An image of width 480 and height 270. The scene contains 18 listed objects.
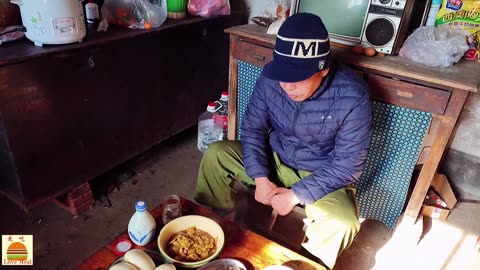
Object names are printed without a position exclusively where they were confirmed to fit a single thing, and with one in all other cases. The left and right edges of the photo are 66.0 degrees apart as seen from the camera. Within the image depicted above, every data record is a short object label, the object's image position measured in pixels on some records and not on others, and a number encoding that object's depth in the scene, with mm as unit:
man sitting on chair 1343
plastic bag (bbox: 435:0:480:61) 1750
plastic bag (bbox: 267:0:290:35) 1982
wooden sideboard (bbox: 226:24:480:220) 1542
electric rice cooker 1545
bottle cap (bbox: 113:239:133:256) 1180
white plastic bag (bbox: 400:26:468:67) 1661
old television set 1684
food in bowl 1175
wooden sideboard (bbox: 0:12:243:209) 1591
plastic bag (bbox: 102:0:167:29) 2047
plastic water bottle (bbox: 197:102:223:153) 2682
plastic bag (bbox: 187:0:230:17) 2424
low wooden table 1156
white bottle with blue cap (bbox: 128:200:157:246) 1193
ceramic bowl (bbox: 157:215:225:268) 1144
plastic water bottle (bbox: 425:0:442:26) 1835
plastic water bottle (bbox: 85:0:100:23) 2004
